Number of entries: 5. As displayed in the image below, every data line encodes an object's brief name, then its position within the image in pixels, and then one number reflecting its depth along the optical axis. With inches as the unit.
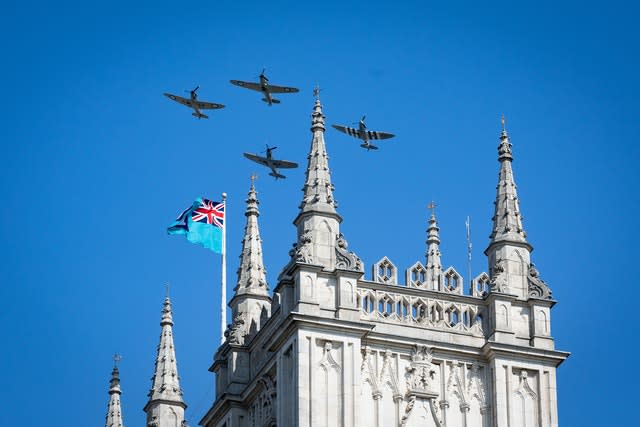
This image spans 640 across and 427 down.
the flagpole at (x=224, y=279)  3486.7
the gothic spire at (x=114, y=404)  3560.5
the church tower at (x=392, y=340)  3014.3
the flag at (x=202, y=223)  3641.7
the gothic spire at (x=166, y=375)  3444.9
